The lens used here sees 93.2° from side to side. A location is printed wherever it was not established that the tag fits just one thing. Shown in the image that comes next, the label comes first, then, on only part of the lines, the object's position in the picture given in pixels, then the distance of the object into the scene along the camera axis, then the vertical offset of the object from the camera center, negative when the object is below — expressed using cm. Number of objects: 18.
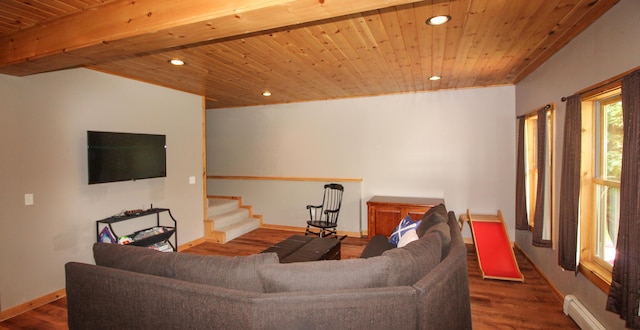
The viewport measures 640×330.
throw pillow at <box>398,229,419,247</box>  279 -75
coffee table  308 -100
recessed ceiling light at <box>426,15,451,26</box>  228 +105
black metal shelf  351 -82
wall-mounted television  340 +5
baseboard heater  237 -133
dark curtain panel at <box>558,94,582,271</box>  256 -25
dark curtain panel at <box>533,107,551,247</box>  326 -28
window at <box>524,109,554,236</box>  408 -8
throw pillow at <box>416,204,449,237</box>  282 -60
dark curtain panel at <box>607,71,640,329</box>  182 -37
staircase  520 -114
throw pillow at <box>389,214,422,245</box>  328 -78
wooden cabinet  463 -83
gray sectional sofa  158 -75
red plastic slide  365 -123
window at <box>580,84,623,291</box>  237 -23
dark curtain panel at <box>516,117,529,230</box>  400 -46
